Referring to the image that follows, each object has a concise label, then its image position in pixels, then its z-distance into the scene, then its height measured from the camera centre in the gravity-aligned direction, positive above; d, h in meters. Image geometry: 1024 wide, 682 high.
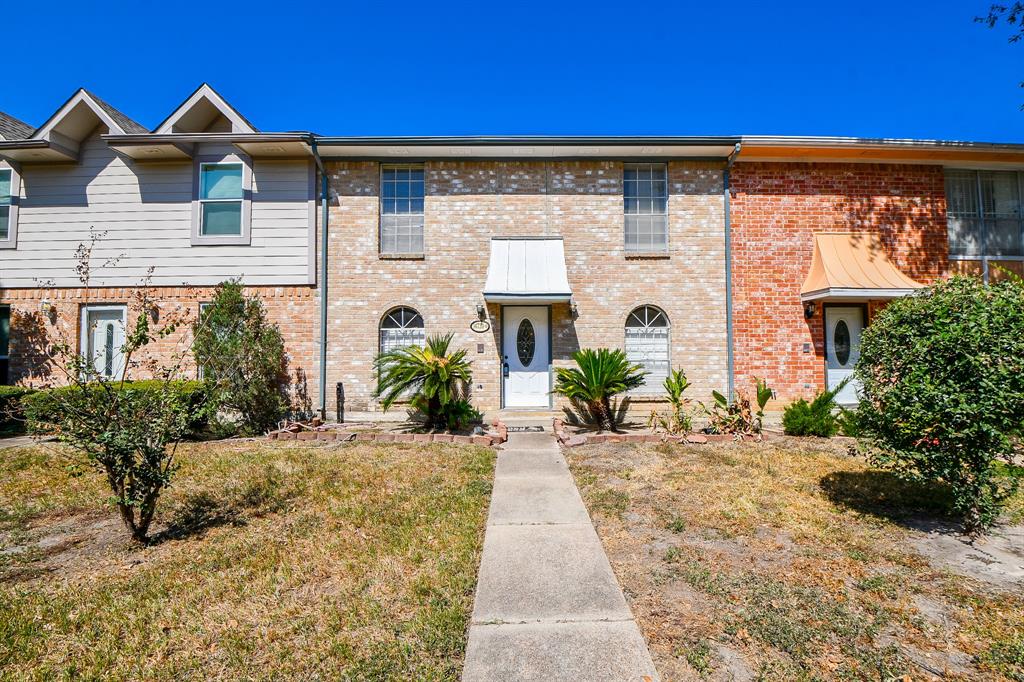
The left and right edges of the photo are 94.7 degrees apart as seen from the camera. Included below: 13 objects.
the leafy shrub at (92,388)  4.41 -0.36
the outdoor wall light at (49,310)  11.58 +1.28
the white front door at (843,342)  11.52 +0.51
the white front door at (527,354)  11.53 +0.21
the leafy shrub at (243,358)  9.91 +0.10
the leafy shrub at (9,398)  10.18 -0.83
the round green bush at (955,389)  4.57 -0.26
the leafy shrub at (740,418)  9.73 -1.16
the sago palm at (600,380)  9.73 -0.36
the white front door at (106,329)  11.60 +0.82
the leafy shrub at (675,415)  9.53 -1.12
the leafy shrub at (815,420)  9.66 -1.17
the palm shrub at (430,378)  9.33 -0.31
